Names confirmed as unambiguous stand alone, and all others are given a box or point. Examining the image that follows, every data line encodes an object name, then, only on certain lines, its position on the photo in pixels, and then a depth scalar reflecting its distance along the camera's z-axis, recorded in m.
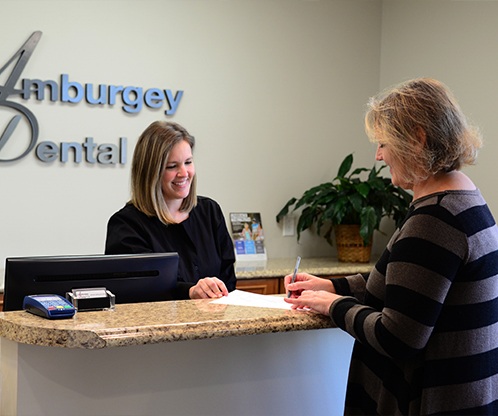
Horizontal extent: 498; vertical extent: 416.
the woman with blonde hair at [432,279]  1.51
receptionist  2.62
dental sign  3.81
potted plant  4.36
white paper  1.89
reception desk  1.57
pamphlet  4.48
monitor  1.88
